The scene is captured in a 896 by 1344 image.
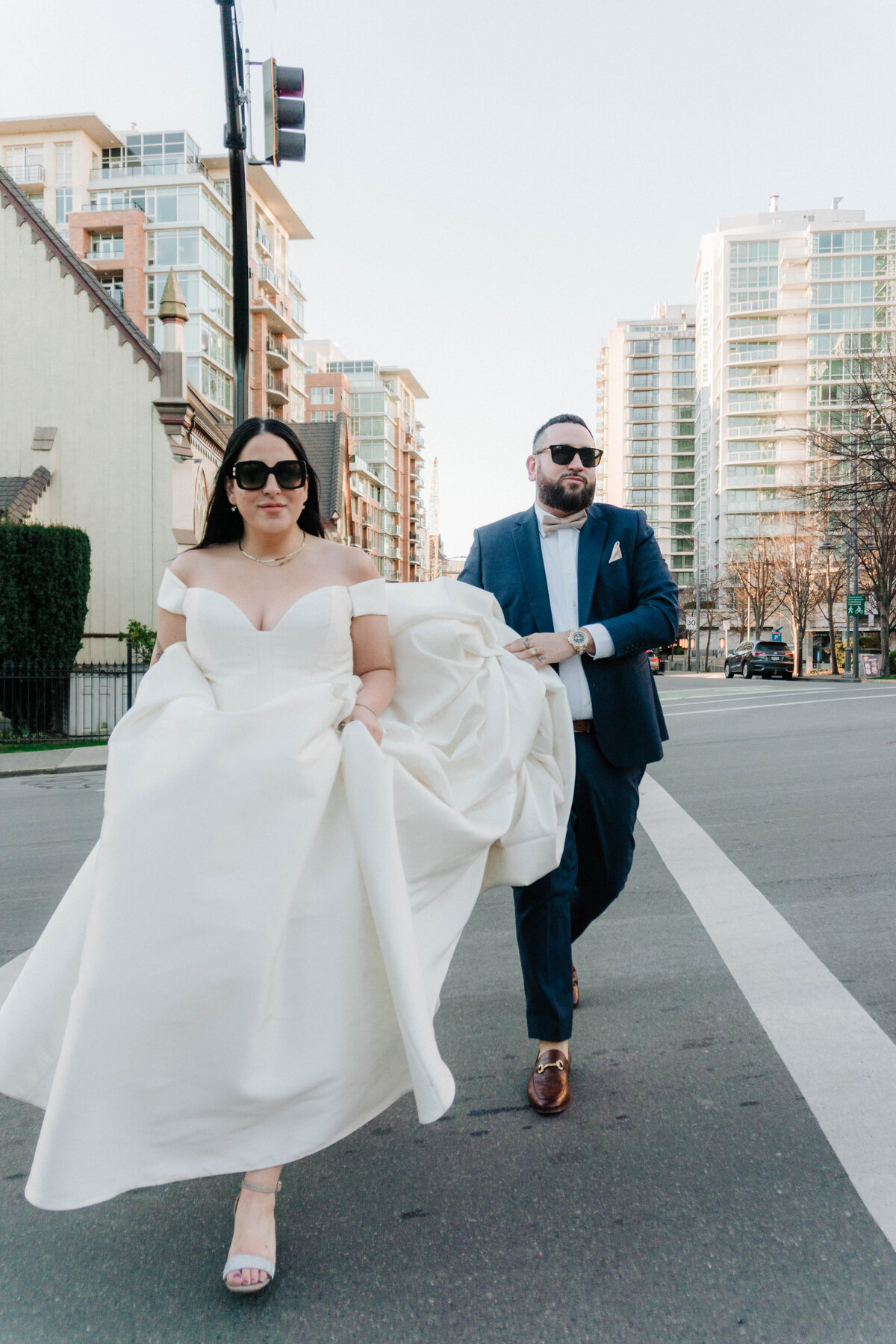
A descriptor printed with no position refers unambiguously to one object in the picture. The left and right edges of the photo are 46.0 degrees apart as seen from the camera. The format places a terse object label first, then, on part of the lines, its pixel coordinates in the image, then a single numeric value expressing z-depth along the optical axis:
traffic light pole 9.81
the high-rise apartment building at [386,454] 103.31
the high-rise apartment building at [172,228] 60.47
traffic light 9.35
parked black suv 48.09
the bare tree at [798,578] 59.06
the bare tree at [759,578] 64.44
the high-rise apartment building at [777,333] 91.56
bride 2.34
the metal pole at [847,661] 53.79
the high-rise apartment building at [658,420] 136.38
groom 3.66
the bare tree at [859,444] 22.80
